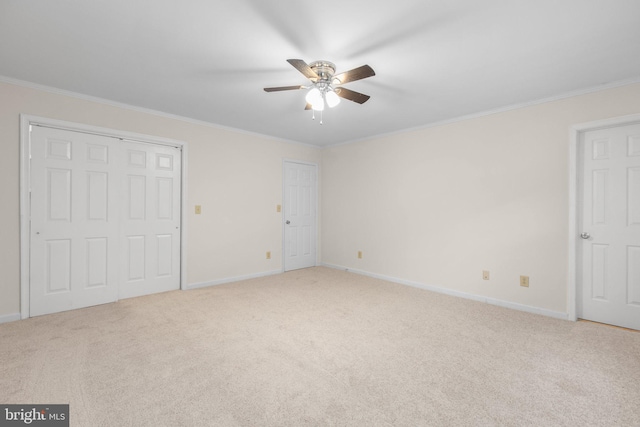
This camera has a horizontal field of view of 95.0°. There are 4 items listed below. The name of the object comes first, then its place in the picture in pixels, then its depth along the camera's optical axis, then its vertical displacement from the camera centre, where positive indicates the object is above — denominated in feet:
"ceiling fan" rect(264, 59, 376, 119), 7.35 +3.54
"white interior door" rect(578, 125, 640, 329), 9.41 -0.36
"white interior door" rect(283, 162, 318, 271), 17.72 -0.10
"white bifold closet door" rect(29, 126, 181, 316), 10.36 -0.31
